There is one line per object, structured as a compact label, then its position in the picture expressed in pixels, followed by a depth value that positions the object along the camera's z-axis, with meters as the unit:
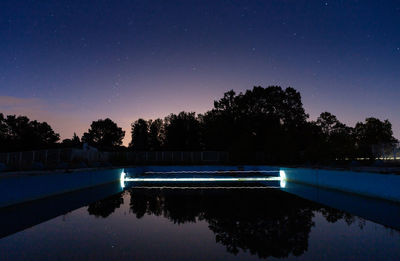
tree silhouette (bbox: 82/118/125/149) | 86.66
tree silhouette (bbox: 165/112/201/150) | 55.34
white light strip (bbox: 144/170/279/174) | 37.01
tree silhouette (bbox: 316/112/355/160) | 59.03
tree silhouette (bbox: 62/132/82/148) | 67.29
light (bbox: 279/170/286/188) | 21.73
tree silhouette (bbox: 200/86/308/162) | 47.72
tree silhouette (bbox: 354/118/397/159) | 76.06
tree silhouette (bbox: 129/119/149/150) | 66.09
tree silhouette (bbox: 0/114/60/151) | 52.47
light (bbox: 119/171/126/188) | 21.01
